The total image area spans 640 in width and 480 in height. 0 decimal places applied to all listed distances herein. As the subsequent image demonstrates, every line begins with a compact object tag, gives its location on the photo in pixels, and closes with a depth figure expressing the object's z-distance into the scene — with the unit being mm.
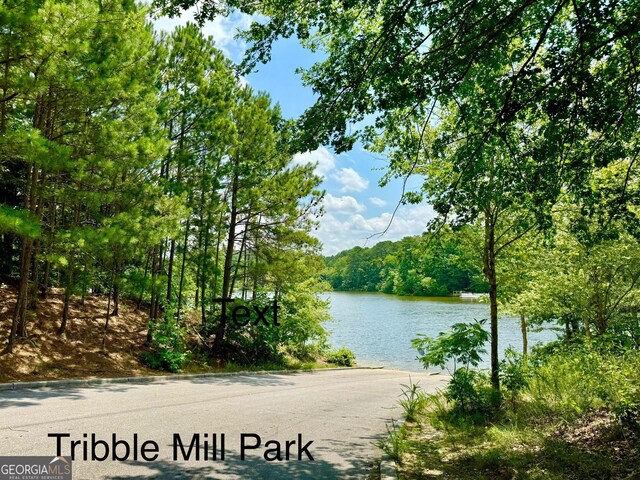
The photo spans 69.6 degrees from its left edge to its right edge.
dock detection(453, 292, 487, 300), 74669
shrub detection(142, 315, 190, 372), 15359
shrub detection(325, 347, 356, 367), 26853
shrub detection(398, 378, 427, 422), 8422
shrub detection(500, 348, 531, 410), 8211
